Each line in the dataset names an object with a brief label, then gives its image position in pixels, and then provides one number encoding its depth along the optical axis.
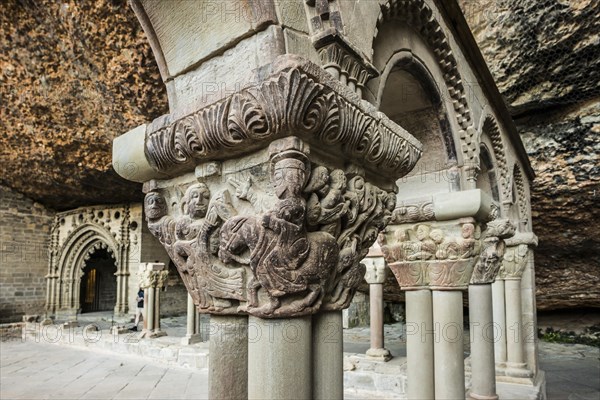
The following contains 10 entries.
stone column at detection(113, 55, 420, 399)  1.09
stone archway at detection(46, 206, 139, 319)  11.41
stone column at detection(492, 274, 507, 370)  4.85
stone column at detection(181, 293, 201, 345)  6.67
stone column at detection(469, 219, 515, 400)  3.53
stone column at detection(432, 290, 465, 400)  2.71
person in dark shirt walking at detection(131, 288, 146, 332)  8.84
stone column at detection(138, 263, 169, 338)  7.60
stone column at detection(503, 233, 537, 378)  4.69
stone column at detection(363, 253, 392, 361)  5.21
